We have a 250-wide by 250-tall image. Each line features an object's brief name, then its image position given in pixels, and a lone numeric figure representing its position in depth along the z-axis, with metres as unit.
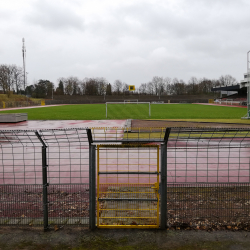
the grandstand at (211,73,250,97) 49.21
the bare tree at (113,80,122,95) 137.50
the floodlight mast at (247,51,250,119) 25.82
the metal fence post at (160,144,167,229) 3.83
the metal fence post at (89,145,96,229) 3.89
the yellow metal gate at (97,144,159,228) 3.94
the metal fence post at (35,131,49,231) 3.92
